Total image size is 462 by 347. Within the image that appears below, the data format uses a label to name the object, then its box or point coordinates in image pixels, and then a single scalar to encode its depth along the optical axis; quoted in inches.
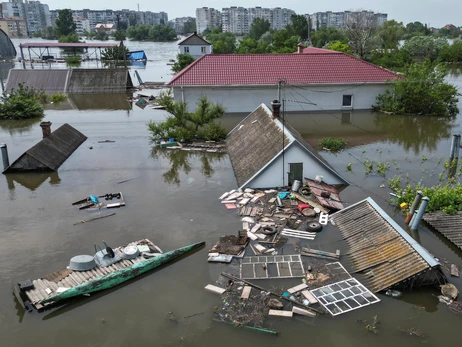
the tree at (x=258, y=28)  4638.3
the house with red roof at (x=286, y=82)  1307.8
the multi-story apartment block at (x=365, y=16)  2761.8
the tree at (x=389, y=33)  2829.7
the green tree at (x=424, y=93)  1272.1
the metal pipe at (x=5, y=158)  831.0
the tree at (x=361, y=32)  2468.0
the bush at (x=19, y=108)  1319.8
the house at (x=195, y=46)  2722.7
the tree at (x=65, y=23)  4862.2
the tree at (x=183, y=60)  2081.7
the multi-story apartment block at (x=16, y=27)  7032.5
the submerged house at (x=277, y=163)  705.6
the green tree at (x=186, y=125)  1033.5
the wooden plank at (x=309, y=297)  434.8
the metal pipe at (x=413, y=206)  584.3
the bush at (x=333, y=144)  981.8
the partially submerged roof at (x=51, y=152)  831.1
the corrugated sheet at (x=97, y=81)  1804.9
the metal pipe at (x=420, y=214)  553.5
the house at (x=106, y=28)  6032.0
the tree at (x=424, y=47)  2674.7
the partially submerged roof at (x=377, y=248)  452.1
